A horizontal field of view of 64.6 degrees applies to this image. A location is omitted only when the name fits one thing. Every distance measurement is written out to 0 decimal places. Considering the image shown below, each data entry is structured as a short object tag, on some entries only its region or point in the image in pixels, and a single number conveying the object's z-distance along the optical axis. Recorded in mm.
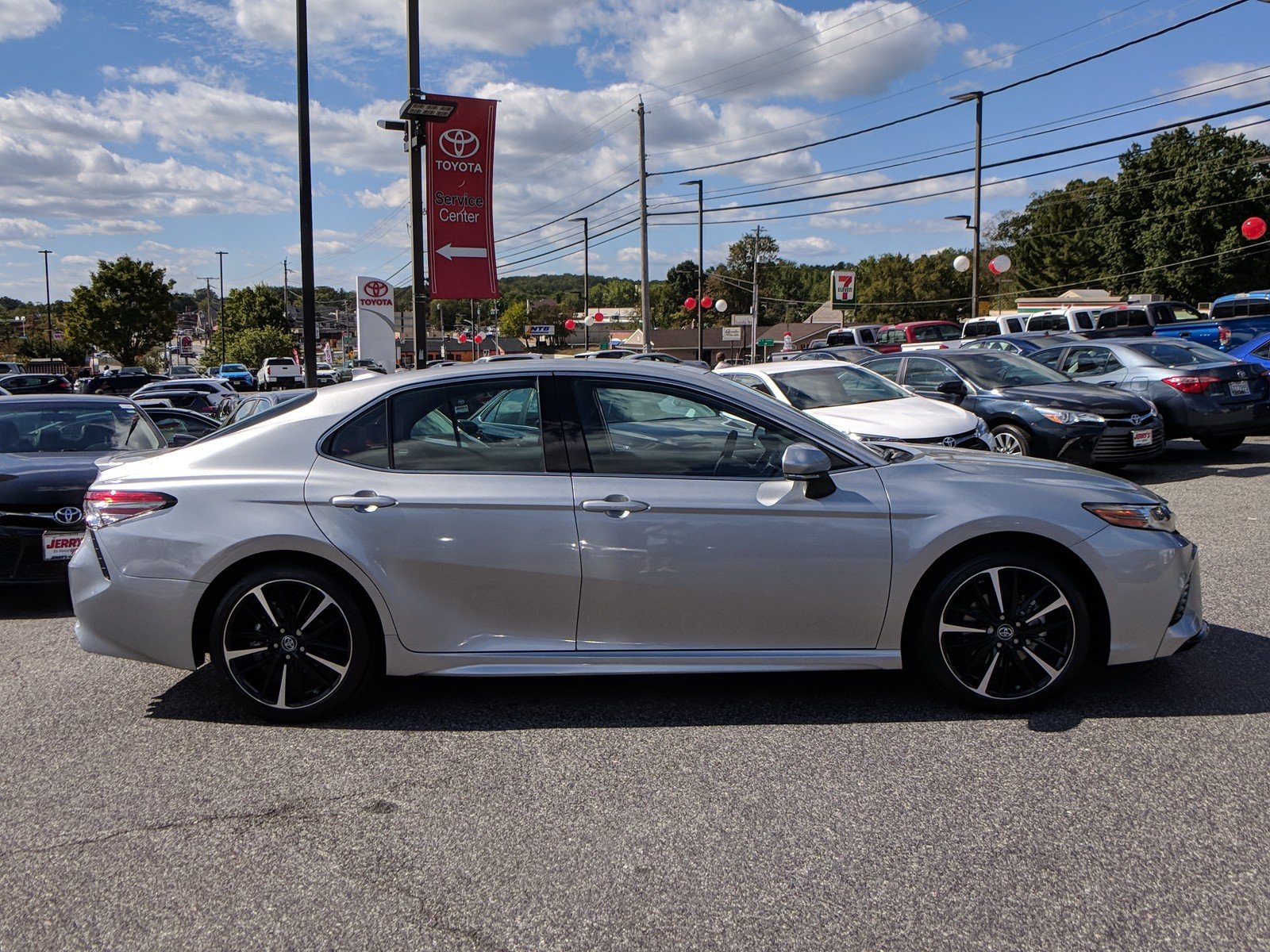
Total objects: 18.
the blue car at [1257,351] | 15641
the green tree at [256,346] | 81000
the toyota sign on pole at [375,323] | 27078
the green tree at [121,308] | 63688
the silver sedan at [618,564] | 4145
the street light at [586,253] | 57844
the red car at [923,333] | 29547
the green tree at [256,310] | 113812
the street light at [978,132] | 32531
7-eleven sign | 61938
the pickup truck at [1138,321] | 24342
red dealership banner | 15828
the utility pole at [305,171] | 18641
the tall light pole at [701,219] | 45469
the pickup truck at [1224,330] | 21469
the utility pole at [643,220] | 36500
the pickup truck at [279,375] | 54766
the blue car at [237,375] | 57156
